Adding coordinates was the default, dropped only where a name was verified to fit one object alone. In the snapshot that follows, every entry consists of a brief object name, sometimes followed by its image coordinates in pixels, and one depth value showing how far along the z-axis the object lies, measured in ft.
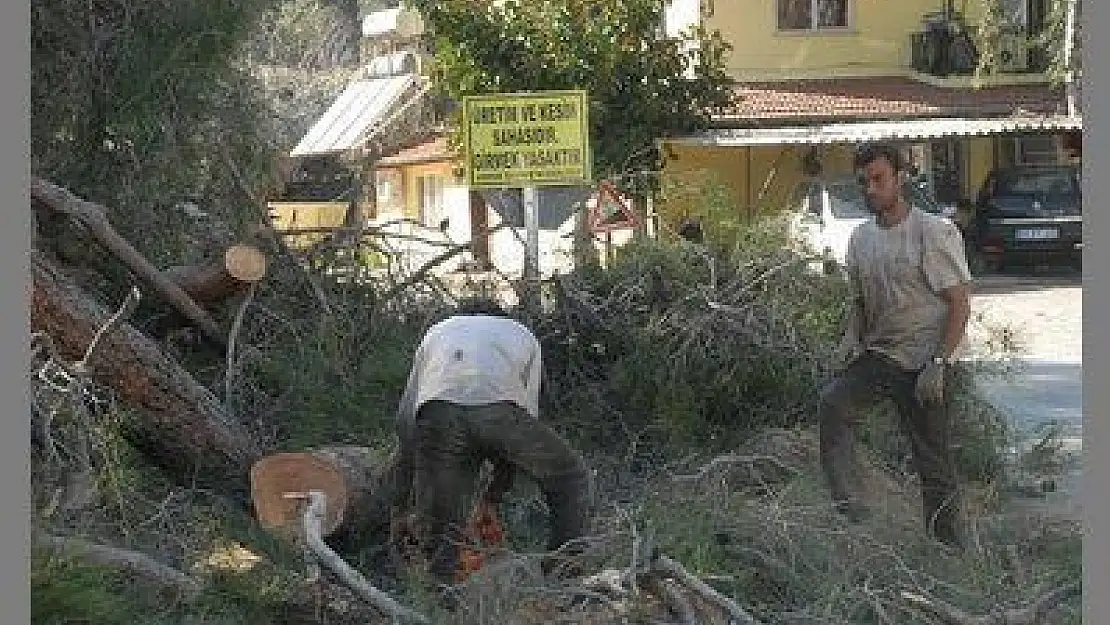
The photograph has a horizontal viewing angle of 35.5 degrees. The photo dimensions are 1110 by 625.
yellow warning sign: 33.78
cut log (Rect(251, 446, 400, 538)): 23.17
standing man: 22.12
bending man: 21.24
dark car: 76.23
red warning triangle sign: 37.52
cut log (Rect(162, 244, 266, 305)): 29.01
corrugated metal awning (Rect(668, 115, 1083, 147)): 75.77
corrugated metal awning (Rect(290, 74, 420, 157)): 100.83
